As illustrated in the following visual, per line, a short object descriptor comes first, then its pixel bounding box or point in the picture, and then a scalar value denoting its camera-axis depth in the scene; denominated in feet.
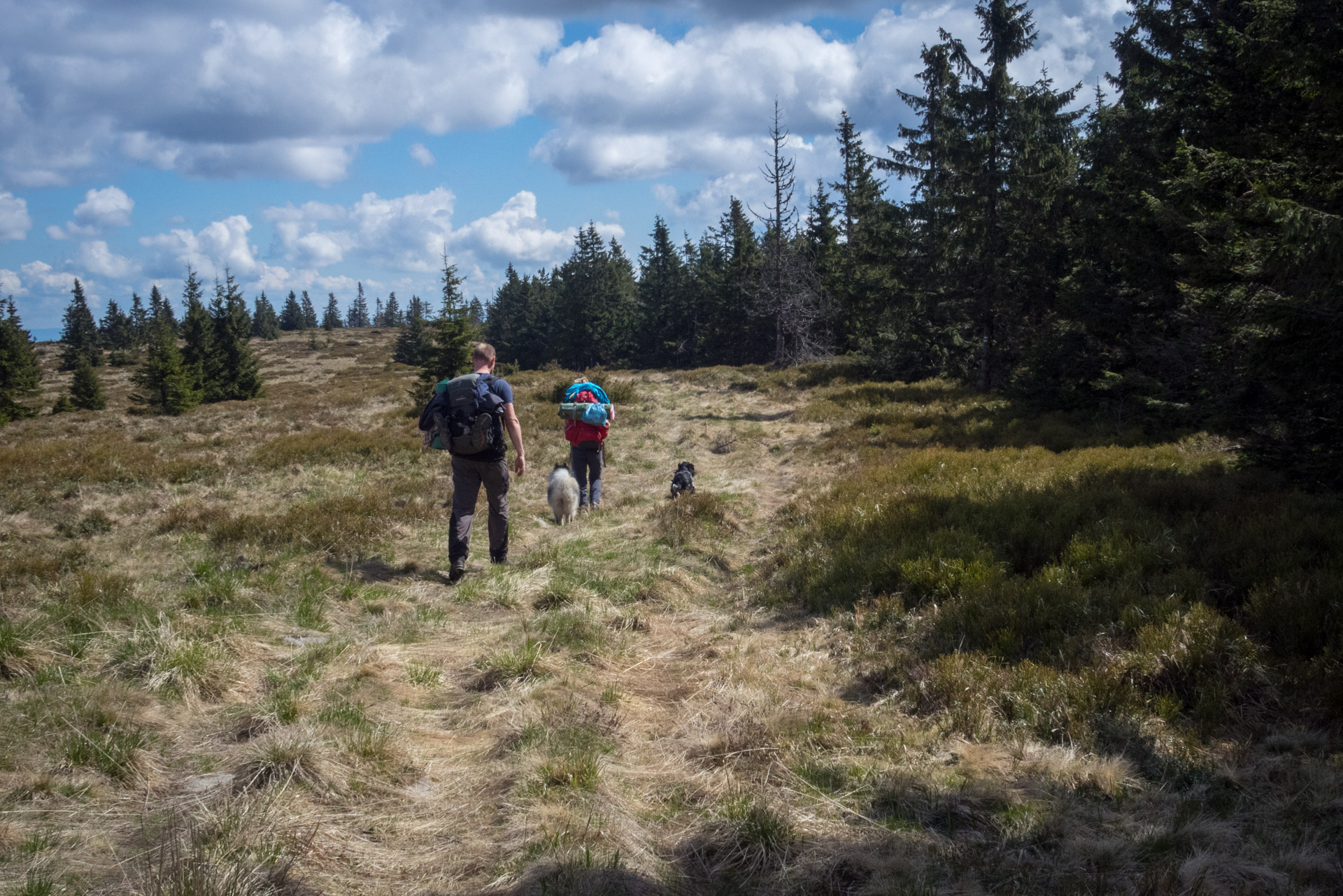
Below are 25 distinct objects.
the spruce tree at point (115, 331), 287.28
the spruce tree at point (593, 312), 211.00
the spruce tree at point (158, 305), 337.31
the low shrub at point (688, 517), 27.89
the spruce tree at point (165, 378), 108.78
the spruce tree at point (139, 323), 287.48
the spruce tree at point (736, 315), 170.40
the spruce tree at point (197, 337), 131.95
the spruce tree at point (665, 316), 201.87
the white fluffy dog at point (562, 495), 30.94
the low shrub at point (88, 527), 27.25
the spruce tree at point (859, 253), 78.79
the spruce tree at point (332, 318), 438.40
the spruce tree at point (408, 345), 220.92
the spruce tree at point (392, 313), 560.20
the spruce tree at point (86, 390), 125.29
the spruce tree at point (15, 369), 101.09
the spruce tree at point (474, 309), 95.76
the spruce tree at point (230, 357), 138.28
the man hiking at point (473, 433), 22.29
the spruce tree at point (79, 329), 263.49
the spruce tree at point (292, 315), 424.46
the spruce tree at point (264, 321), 351.05
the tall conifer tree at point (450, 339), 91.61
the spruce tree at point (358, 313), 612.29
